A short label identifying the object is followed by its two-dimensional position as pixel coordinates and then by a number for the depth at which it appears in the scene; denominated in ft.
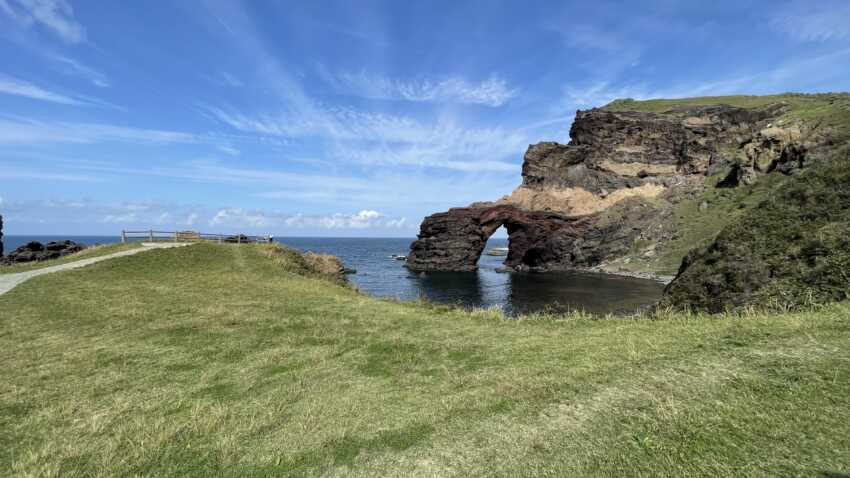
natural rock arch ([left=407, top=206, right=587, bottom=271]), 288.30
